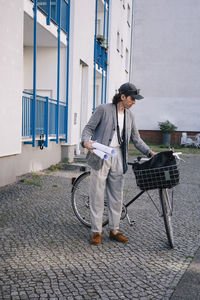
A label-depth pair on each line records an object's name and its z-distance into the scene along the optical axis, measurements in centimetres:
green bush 2580
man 437
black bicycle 412
